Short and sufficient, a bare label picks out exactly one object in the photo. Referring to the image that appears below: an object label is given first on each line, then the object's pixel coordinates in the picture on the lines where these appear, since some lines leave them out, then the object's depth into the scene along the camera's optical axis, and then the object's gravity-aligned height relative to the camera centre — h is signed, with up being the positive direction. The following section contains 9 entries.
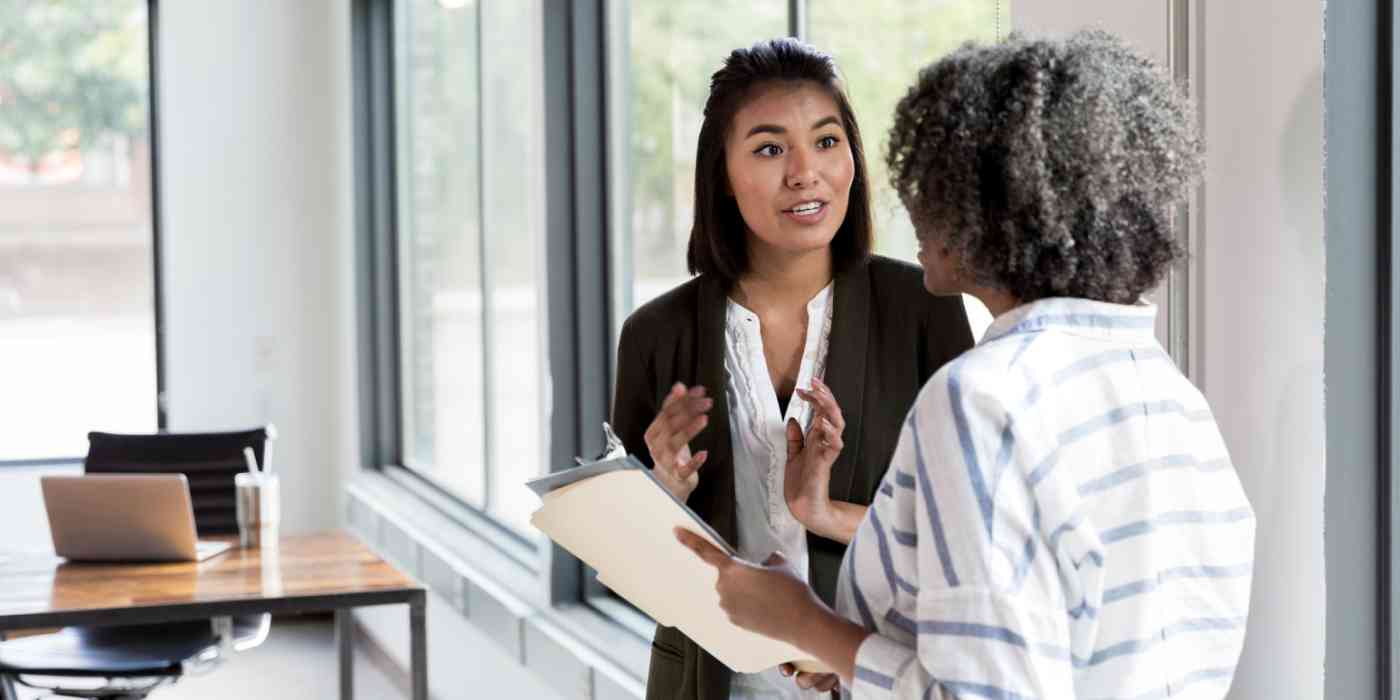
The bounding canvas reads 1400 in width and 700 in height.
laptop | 3.29 -0.53
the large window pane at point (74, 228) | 6.11 +0.19
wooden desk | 2.95 -0.64
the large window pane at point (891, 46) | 2.50 +0.38
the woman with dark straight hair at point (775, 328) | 1.81 -0.08
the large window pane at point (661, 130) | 3.57 +0.34
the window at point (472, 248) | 4.57 +0.07
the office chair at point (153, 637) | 3.54 -0.89
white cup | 3.50 -0.54
